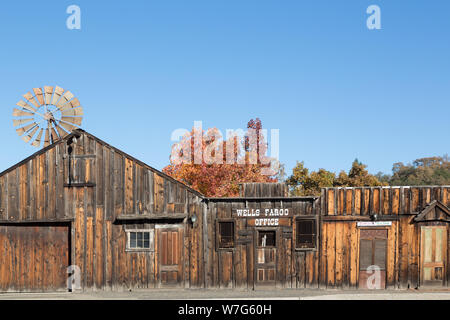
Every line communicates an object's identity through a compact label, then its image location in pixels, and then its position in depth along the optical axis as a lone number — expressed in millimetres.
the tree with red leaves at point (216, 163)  44469
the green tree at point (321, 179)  51219
